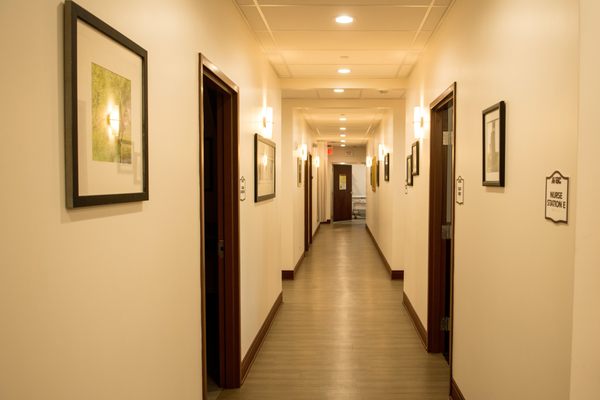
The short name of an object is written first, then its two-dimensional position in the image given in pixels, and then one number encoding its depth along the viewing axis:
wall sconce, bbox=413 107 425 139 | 4.83
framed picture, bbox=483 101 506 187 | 2.41
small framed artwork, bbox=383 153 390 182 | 8.32
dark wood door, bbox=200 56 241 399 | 3.55
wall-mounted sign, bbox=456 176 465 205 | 3.27
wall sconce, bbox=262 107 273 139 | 4.97
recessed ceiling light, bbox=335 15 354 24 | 3.78
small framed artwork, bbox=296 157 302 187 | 8.43
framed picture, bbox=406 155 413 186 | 5.69
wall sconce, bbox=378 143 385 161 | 9.53
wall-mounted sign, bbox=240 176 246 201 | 3.77
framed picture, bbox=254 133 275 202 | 4.31
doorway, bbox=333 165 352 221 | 18.53
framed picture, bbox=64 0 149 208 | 1.33
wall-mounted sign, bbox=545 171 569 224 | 1.75
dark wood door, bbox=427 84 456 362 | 4.36
